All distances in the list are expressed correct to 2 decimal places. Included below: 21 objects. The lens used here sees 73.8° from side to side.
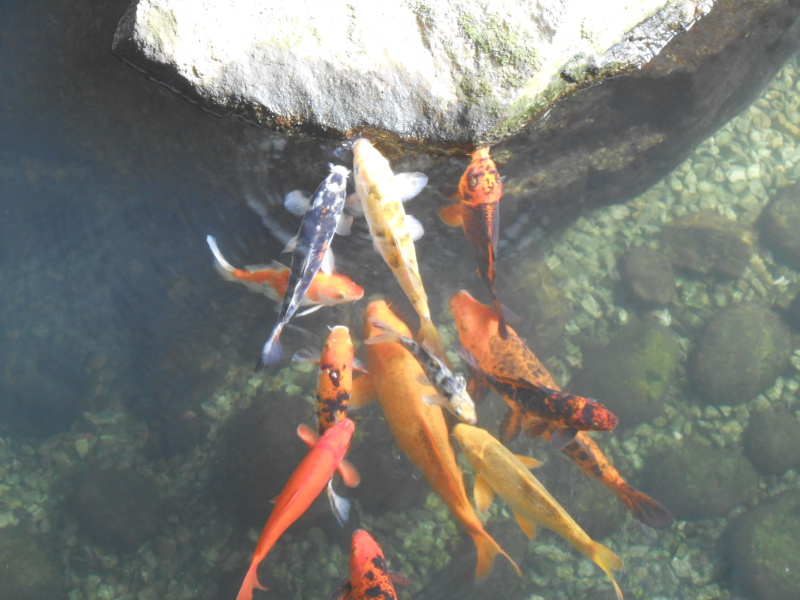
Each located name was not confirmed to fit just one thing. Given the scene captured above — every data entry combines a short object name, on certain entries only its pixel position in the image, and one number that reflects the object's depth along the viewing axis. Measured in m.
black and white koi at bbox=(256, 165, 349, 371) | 3.70
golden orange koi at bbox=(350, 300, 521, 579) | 4.06
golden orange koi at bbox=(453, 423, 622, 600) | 3.90
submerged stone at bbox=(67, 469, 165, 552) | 4.91
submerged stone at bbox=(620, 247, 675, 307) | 6.12
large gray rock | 3.49
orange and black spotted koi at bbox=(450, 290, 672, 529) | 4.49
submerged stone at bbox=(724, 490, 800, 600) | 5.19
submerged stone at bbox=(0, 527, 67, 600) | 4.75
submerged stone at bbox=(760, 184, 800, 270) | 6.43
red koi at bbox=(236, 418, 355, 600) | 3.45
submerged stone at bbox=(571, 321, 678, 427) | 5.70
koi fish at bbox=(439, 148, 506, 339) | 3.74
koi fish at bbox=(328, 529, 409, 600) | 3.65
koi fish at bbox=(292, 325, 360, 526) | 4.04
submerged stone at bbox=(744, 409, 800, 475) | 5.72
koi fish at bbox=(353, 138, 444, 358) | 3.62
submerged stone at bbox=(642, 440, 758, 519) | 5.52
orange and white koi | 4.11
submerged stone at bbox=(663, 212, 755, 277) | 6.31
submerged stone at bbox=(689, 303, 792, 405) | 5.94
